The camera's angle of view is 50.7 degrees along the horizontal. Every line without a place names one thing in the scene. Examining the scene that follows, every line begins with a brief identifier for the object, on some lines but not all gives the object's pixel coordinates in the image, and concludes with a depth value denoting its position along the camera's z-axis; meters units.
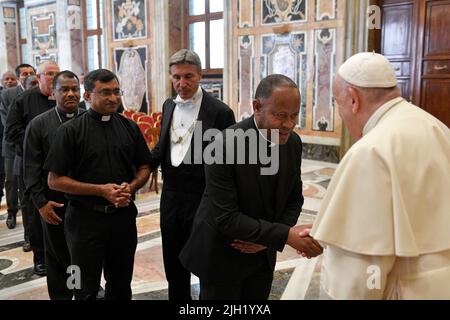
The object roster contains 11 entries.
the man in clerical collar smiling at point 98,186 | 2.57
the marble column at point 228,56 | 9.62
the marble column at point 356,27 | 7.76
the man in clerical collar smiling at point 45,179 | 3.11
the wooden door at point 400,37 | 7.55
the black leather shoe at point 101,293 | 3.41
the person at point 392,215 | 1.56
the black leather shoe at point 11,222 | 5.45
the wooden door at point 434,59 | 7.22
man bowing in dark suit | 1.99
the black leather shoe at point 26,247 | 4.62
